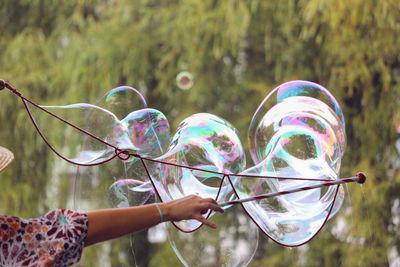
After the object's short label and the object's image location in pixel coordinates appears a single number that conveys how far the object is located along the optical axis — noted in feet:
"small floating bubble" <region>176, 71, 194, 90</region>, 22.10
